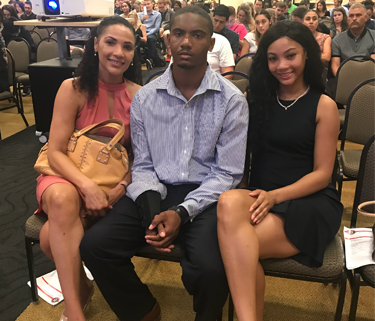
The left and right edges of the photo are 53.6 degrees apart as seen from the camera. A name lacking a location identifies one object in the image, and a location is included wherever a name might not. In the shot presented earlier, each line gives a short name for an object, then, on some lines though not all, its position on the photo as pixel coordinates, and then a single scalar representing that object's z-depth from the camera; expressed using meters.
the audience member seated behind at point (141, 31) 7.37
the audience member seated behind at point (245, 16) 5.60
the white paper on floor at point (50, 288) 1.72
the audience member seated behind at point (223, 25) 3.71
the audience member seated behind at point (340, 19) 5.01
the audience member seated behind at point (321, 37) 3.91
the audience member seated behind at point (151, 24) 7.93
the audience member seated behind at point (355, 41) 3.86
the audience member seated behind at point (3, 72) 3.49
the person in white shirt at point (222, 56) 3.20
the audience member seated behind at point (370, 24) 5.54
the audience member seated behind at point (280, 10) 6.61
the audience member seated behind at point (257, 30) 4.32
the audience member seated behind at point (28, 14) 8.14
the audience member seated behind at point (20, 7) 8.61
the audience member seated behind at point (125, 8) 8.23
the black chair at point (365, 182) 1.46
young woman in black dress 1.25
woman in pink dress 1.39
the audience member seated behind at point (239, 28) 4.95
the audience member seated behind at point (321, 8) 7.97
